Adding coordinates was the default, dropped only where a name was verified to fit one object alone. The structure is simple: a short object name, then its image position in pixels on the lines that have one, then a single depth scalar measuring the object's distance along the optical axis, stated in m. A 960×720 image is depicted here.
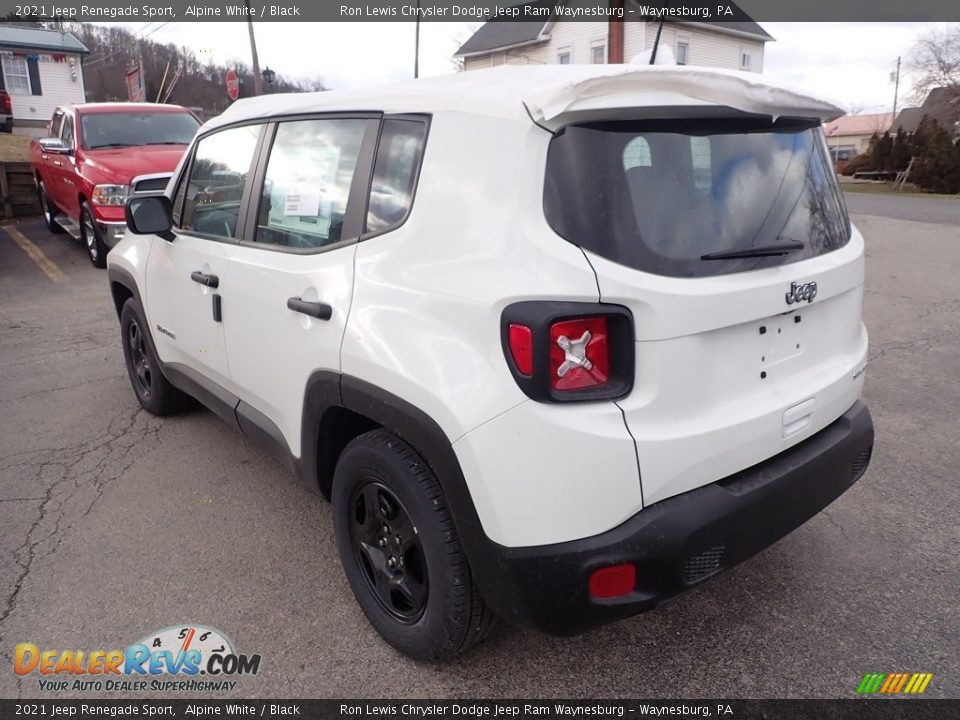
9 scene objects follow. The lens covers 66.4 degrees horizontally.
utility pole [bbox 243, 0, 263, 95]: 22.19
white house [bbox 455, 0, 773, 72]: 31.42
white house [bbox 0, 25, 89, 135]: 34.06
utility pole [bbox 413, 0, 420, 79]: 27.88
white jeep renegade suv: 1.94
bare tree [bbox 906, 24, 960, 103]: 43.75
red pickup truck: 9.09
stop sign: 20.38
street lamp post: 23.18
